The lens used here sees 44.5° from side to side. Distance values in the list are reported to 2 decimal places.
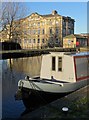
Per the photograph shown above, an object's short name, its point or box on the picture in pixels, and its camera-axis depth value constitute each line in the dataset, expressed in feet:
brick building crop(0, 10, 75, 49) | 116.30
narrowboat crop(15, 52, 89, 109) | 17.52
